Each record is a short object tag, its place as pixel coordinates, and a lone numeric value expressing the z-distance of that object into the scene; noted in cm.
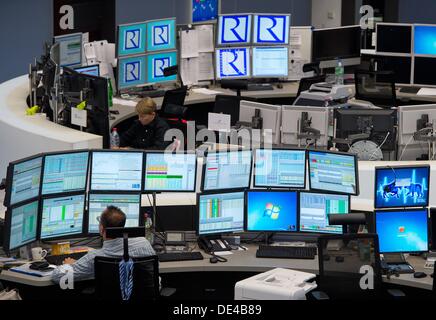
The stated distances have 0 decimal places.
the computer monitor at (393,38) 1146
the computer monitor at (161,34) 1084
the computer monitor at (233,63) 1136
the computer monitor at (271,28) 1141
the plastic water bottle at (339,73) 1147
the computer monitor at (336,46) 1163
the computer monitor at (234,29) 1133
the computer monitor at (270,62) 1145
